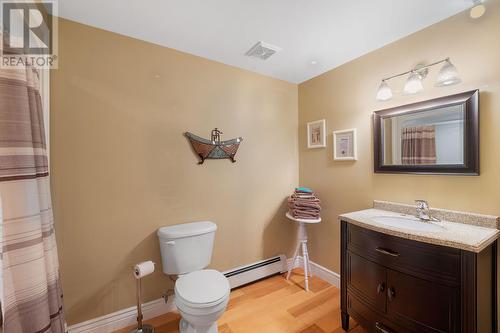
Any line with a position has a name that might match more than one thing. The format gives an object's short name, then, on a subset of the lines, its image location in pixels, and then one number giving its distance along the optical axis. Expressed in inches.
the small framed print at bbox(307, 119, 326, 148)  91.1
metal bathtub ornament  76.0
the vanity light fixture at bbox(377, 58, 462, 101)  53.3
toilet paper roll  58.9
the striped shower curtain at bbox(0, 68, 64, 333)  38.1
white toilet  51.8
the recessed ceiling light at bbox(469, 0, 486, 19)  52.2
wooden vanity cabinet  41.1
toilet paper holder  61.2
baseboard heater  84.7
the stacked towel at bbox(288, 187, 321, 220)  86.0
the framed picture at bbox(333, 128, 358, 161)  80.1
